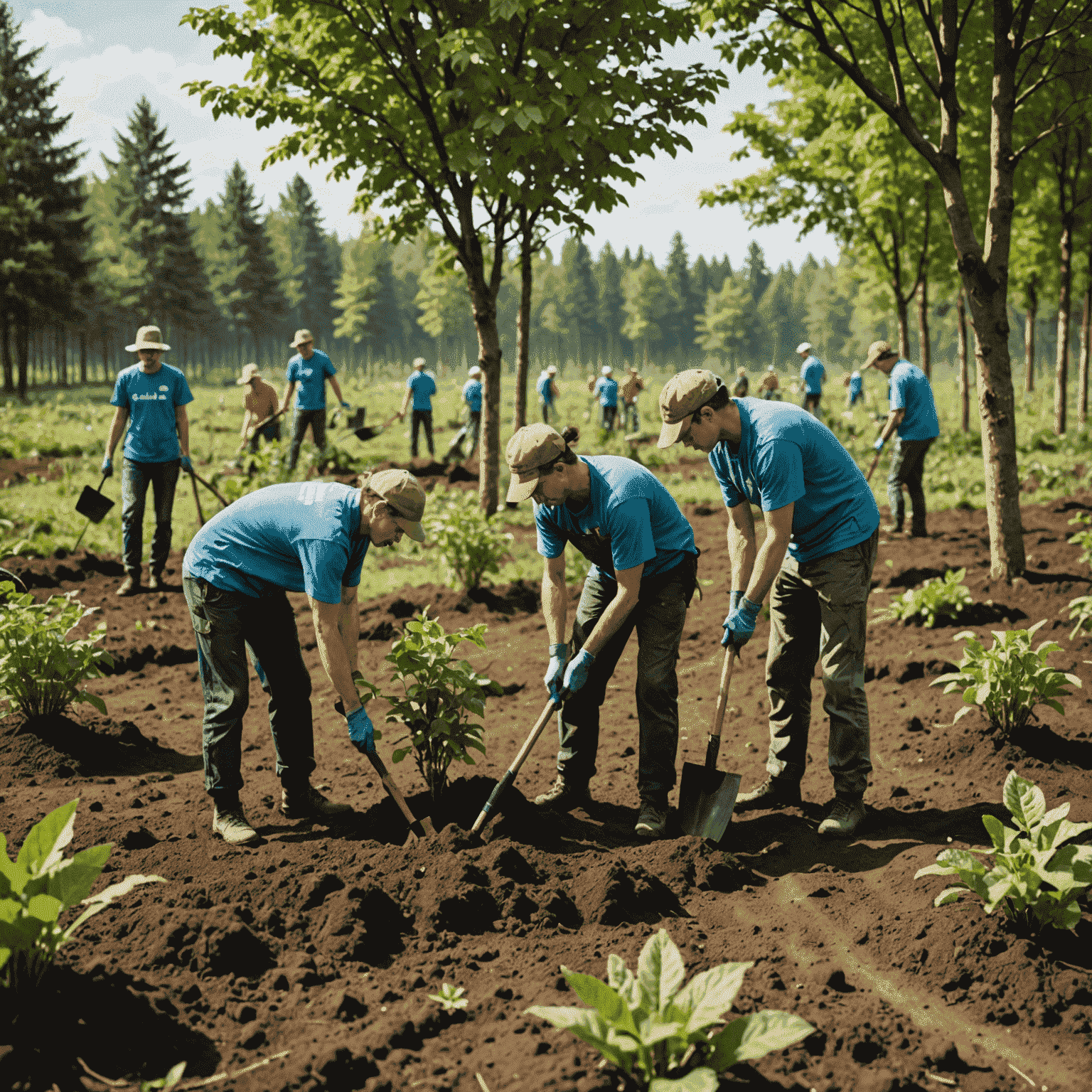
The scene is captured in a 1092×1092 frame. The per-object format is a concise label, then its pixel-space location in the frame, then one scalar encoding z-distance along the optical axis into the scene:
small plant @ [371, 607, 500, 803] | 3.86
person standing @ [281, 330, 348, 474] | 11.45
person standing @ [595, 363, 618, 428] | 19.08
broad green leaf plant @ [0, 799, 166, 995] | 2.27
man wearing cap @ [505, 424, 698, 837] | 3.62
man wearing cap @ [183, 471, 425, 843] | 3.44
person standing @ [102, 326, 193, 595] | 7.51
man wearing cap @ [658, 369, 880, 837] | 3.67
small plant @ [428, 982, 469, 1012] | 2.62
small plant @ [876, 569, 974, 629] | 6.18
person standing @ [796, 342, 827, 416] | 18.39
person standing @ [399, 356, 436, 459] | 15.05
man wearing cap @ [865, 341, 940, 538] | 8.49
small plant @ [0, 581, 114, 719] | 4.45
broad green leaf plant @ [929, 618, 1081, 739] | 4.11
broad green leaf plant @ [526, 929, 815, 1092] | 2.06
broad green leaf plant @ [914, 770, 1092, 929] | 2.77
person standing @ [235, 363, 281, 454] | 11.41
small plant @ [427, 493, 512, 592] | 7.62
